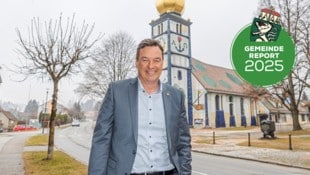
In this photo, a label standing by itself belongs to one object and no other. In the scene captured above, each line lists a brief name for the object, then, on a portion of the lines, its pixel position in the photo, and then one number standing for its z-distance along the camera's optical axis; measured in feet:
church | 145.69
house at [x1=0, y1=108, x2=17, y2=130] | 234.58
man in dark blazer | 8.47
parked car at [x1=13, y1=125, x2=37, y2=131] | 201.87
